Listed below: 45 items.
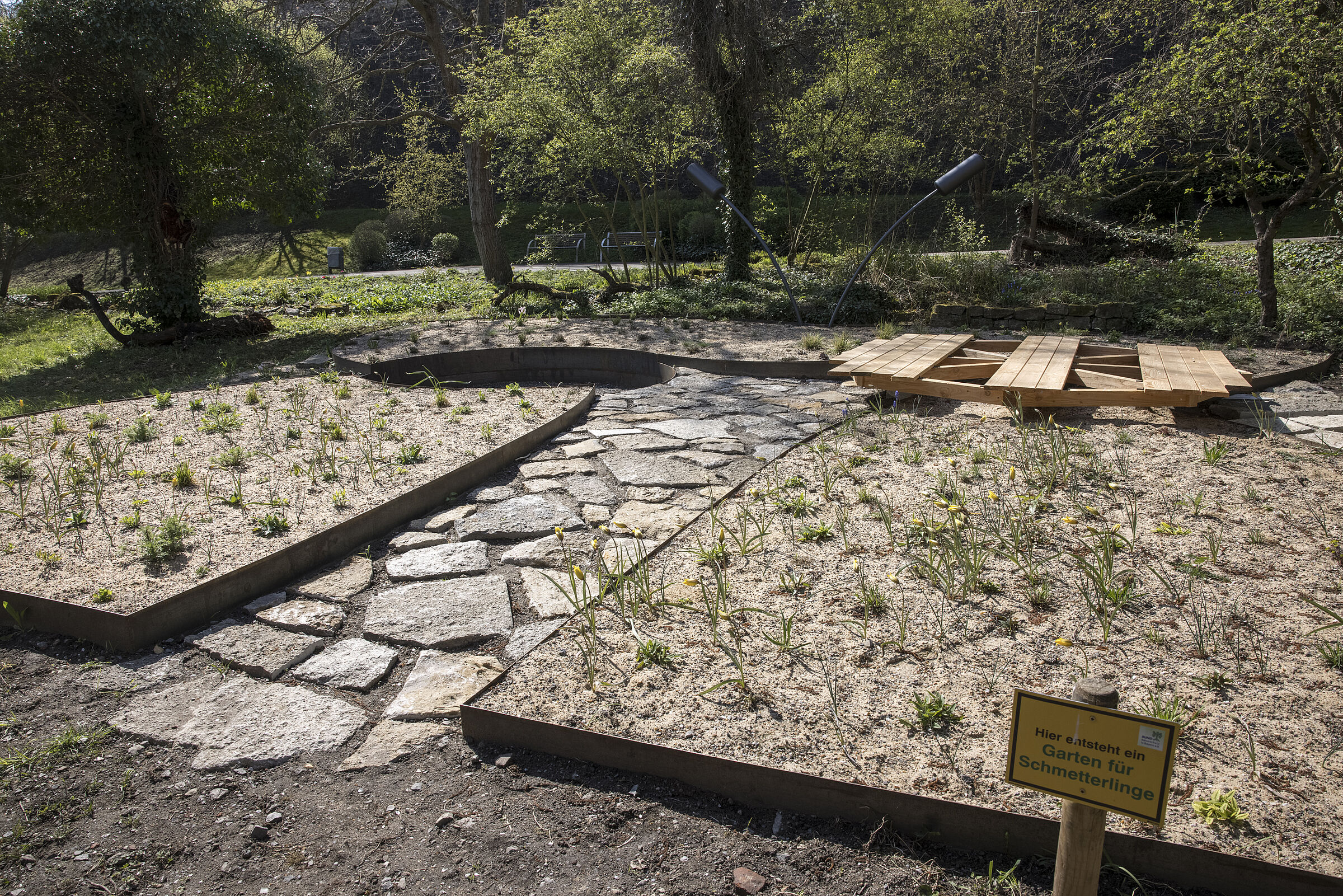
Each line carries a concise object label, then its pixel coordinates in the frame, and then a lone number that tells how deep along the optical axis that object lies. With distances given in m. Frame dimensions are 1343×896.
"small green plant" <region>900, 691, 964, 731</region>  2.31
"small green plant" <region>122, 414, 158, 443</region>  5.34
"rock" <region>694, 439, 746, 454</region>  5.05
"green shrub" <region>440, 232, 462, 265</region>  21.33
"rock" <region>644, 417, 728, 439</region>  5.39
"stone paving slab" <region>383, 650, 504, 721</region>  2.73
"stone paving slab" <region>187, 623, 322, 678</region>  3.00
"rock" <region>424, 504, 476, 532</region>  4.19
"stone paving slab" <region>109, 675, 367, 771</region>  2.54
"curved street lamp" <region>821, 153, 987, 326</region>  7.51
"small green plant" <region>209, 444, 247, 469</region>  4.80
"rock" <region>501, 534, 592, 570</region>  3.74
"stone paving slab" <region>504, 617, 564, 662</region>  3.07
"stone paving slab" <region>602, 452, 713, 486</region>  4.63
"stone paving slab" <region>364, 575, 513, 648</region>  3.19
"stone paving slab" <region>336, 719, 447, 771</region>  2.50
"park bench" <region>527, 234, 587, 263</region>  17.84
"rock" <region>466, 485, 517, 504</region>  4.51
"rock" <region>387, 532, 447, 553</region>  3.98
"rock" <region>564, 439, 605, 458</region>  5.20
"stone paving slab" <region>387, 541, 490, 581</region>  3.67
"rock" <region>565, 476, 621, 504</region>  4.45
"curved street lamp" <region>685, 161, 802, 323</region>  8.59
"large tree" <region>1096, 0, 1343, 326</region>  6.21
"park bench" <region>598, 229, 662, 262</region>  17.66
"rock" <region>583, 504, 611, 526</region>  4.16
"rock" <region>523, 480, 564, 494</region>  4.62
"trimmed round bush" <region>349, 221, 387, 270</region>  21.20
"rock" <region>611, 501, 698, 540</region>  3.96
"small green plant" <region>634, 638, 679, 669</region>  2.73
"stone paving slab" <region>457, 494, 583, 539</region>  4.06
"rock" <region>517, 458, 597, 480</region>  4.88
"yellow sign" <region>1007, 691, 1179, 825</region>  1.33
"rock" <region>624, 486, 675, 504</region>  4.38
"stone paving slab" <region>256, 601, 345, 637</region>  3.26
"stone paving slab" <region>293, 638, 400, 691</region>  2.92
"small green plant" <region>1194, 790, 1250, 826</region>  1.88
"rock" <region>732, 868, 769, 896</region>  1.94
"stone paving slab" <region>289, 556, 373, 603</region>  3.53
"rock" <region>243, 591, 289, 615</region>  3.41
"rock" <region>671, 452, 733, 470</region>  4.82
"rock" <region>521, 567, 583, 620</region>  3.36
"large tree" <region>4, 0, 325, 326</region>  8.16
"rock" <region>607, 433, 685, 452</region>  5.22
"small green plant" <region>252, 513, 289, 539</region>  3.80
